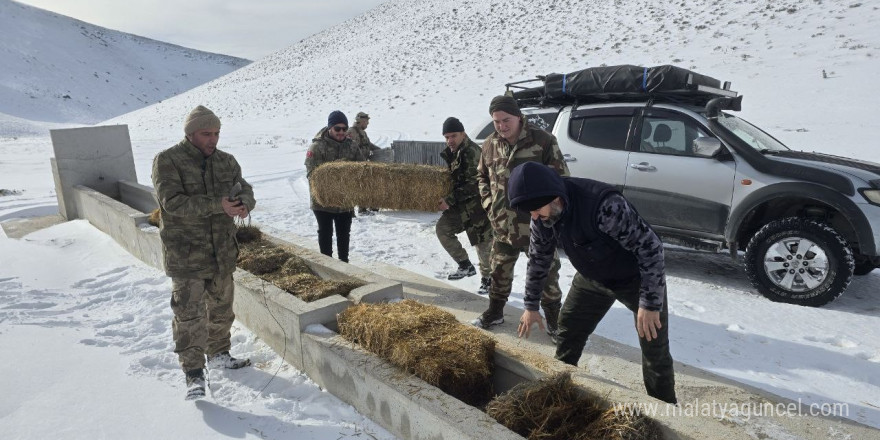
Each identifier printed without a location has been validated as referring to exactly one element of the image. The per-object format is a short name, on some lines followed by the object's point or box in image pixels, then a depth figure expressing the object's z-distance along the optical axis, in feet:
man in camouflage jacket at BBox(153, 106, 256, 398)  11.13
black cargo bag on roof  18.48
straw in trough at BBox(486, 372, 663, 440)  7.98
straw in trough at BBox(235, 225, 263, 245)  18.85
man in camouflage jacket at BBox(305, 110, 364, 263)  19.06
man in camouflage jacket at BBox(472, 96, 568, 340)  12.61
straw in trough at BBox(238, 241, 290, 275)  16.08
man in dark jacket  8.24
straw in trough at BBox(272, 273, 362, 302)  13.70
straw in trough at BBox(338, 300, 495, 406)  9.81
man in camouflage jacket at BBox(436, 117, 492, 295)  16.92
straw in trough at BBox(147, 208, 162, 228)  20.92
